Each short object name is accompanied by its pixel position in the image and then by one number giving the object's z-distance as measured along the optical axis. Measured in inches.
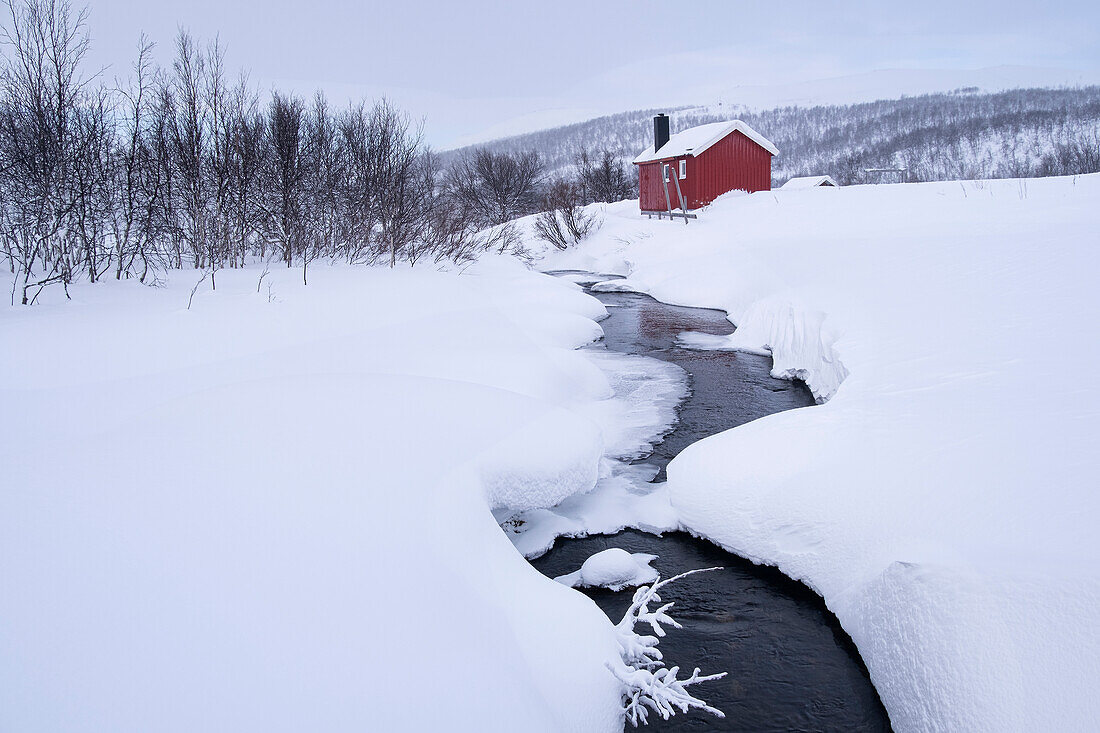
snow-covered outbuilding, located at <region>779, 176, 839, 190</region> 1531.7
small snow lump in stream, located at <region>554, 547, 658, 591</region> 215.2
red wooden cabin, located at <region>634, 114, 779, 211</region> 1168.2
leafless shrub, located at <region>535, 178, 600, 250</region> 1210.0
